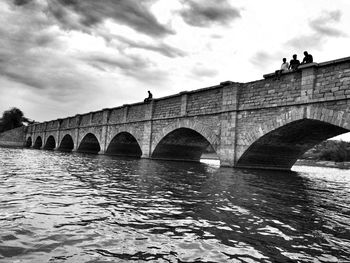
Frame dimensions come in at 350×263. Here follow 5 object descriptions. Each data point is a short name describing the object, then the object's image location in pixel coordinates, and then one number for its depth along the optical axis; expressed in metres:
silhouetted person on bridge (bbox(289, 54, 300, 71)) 12.58
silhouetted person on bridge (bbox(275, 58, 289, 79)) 12.12
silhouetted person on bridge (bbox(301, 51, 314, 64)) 12.08
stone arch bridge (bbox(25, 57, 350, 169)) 10.56
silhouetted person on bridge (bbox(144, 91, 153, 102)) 21.19
